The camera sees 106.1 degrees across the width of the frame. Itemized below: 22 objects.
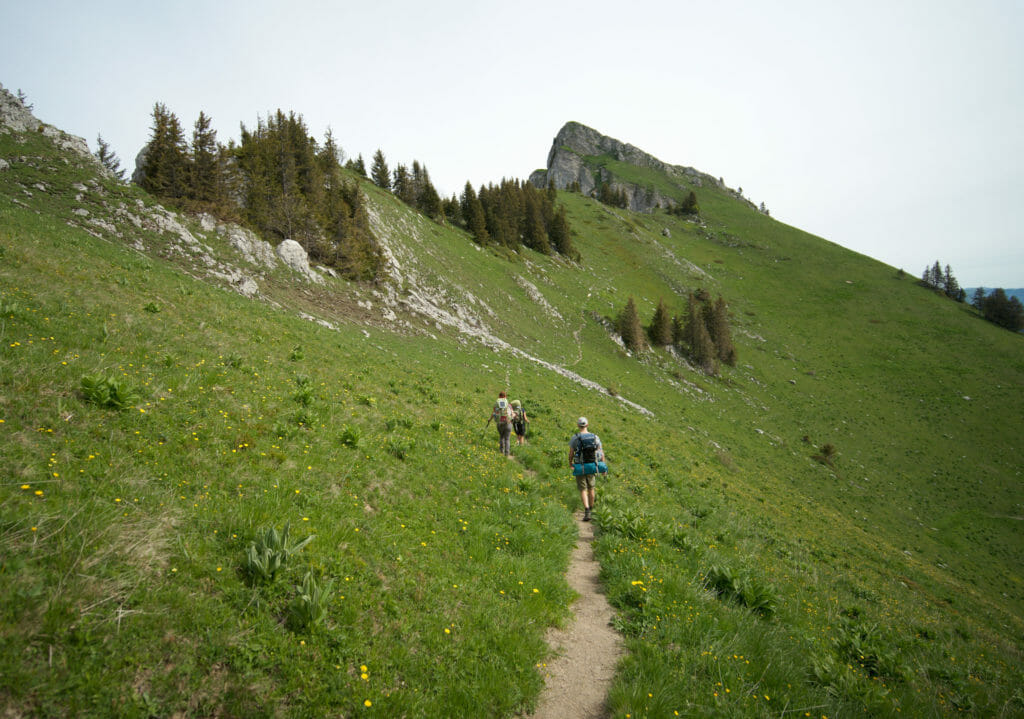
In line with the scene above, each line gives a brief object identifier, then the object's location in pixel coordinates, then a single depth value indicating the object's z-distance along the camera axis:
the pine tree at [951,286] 99.75
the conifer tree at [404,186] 65.56
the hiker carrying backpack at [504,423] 13.60
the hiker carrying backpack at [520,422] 15.23
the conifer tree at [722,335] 58.97
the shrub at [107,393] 6.79
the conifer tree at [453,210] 68.44
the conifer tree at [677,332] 57.86
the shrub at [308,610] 4.57
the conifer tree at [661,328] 55.72
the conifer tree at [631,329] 51.92
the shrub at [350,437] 9.37
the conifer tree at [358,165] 75.01
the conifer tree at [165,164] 28.47
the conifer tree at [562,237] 74.12
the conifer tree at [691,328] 57.16
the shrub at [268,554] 4.86
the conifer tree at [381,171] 70.56
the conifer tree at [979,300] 96.09
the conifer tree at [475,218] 60.66
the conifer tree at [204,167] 29.38
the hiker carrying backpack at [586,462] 11.05
